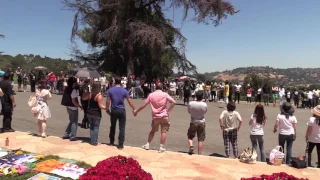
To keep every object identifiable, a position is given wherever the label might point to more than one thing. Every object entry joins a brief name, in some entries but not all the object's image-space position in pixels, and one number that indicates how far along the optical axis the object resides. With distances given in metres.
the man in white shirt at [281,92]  20.98
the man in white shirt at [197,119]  7.25
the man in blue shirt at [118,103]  7.41
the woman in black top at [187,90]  18.42
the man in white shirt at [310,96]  21.97
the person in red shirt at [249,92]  22.42
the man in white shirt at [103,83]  22.30
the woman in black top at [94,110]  7.58
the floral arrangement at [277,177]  3.52
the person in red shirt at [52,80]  23.33
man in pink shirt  7.29
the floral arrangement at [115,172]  3.61
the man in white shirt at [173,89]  23.83
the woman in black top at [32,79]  21.77
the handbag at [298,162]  6.78
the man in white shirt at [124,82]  21.20
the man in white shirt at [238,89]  21.72
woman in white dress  8.19
